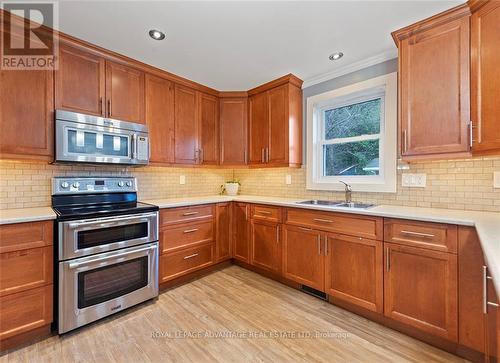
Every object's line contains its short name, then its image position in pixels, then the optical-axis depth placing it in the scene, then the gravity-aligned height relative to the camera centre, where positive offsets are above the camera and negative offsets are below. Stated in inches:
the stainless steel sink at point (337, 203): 91.3 -9.1
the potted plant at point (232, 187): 143.6 -3.1
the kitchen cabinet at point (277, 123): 114.3 +29.8
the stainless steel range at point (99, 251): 69.4 -22.3
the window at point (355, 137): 91.9 +19.9
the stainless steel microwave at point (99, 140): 78.7 +15.6
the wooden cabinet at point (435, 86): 67.4 +28.9
